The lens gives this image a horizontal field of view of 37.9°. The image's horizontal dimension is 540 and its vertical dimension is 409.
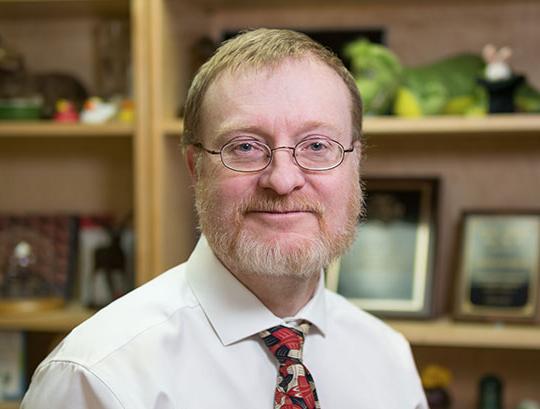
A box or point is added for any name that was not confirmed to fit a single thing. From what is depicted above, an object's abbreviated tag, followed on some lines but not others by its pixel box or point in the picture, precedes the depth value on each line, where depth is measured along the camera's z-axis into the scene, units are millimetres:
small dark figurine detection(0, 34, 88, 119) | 2242
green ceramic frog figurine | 2027
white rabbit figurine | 1984
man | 1104
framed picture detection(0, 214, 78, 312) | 2277
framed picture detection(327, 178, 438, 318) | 2156
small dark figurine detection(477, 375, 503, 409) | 2117
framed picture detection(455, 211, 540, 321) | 2111
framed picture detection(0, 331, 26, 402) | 2289
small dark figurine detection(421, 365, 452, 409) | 2098
